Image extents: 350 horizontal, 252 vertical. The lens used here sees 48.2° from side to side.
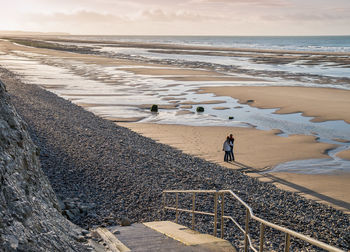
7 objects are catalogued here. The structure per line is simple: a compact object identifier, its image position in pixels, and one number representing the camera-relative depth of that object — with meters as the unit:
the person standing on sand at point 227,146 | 16.95
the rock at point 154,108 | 27.78
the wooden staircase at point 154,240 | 6.74
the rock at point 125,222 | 9.72
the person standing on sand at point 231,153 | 17.14
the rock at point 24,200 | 4.98
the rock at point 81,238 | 6.93
